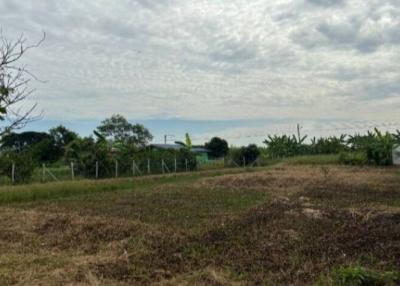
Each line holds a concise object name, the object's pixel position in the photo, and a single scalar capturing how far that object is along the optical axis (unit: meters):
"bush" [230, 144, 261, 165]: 43.66
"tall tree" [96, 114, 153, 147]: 60.62
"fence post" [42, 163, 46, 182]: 24.18
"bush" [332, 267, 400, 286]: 4.85
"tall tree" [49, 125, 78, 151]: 44.66
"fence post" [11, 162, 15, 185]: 21.97
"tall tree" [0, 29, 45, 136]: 4.56
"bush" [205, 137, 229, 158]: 61.16
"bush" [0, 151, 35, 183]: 22.14
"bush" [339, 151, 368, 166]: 35.84
